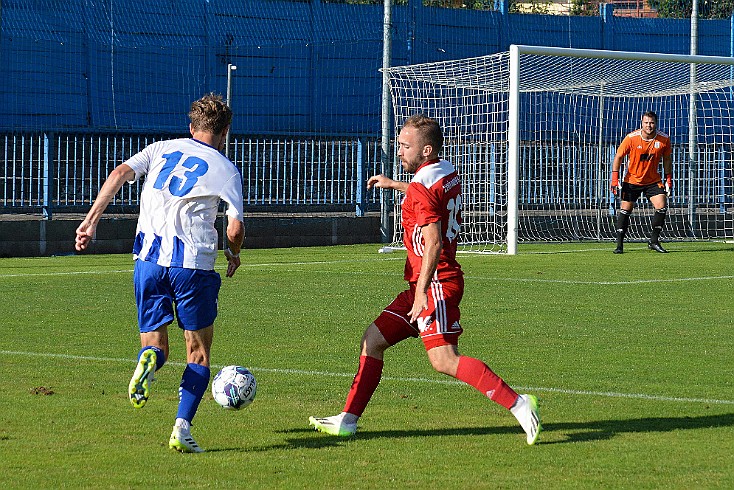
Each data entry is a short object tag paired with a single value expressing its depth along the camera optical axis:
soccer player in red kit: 12.91
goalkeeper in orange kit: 42.06
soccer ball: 13.56
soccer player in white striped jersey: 12.80
